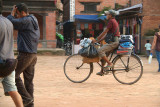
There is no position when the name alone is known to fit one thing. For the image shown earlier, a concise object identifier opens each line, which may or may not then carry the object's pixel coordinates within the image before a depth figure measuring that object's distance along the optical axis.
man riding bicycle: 14.05
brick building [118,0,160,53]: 44.20
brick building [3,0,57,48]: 41.09
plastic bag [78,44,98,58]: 14.16
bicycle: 14.41
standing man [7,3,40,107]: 9.24
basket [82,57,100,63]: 14.37
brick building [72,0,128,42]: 58.04
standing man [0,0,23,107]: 7.38
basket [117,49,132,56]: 14.09
